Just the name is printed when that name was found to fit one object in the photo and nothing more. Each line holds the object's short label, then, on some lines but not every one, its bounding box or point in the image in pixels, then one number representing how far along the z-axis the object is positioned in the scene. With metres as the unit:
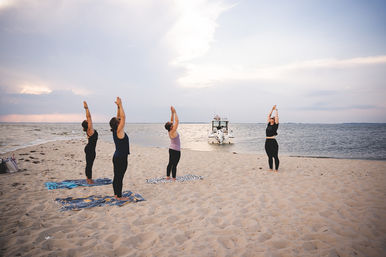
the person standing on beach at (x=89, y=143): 6.22
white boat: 26.70
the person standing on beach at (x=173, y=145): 6.76
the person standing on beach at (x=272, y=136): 7.94
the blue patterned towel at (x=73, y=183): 6.28
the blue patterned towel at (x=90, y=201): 4.66
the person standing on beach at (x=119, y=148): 4.61
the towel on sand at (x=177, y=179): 7.15
